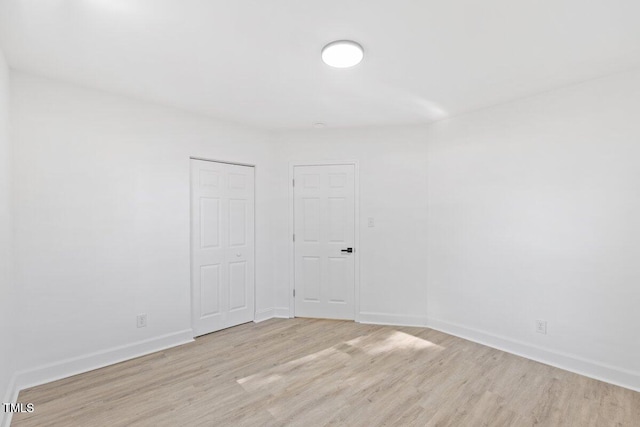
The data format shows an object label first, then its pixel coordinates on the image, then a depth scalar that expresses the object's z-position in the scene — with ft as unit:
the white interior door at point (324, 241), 13.32
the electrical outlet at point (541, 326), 9.57
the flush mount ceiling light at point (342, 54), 6.74
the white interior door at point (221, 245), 11.53
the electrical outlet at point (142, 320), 9.90
